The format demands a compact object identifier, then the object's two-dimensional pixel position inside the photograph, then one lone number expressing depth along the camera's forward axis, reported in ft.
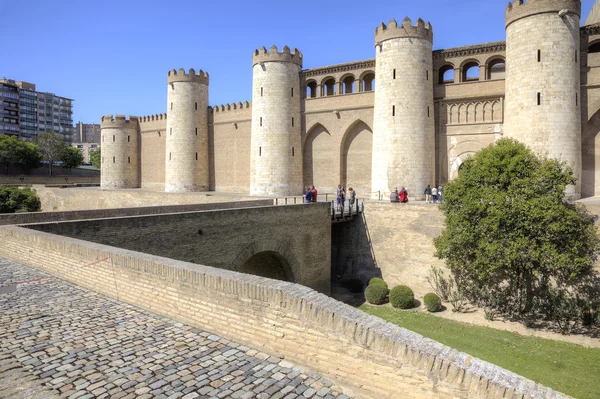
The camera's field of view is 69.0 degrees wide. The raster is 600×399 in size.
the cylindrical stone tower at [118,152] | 129.39
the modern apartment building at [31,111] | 243.81
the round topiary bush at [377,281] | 60.84
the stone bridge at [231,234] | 36.55
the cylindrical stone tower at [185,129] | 106.83
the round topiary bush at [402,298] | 57.00
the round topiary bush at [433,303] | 55.57
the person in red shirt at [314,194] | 66.91
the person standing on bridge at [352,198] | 68.36
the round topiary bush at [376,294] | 58.75
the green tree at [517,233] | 45.85
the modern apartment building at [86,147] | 342.64
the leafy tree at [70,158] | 187.16
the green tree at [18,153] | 157.38
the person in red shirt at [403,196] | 69.10
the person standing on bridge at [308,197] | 66.13
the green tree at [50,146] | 179.22
